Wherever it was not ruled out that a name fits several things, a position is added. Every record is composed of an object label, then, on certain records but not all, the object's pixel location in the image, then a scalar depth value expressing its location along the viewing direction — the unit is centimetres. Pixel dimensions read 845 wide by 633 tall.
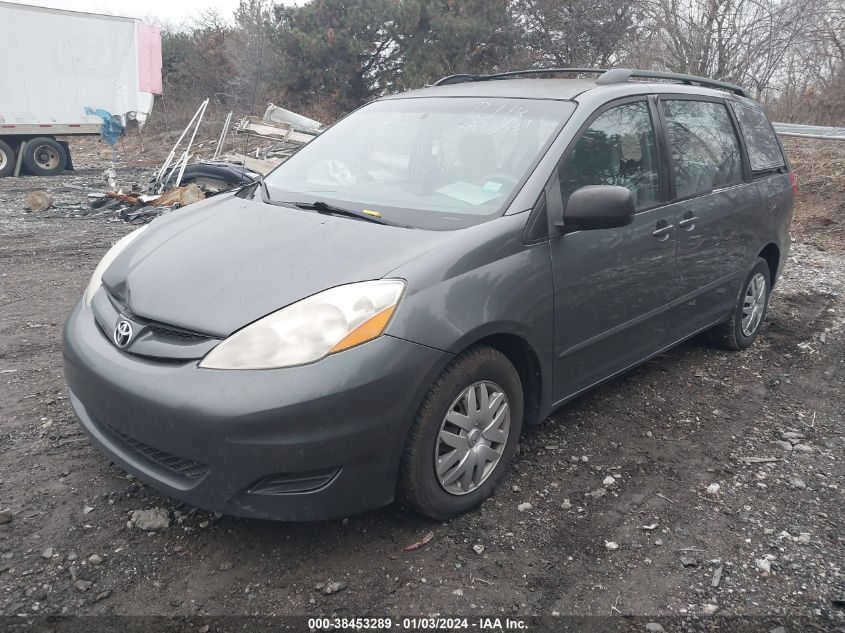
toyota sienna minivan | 234
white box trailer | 1587
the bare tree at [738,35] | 1562
